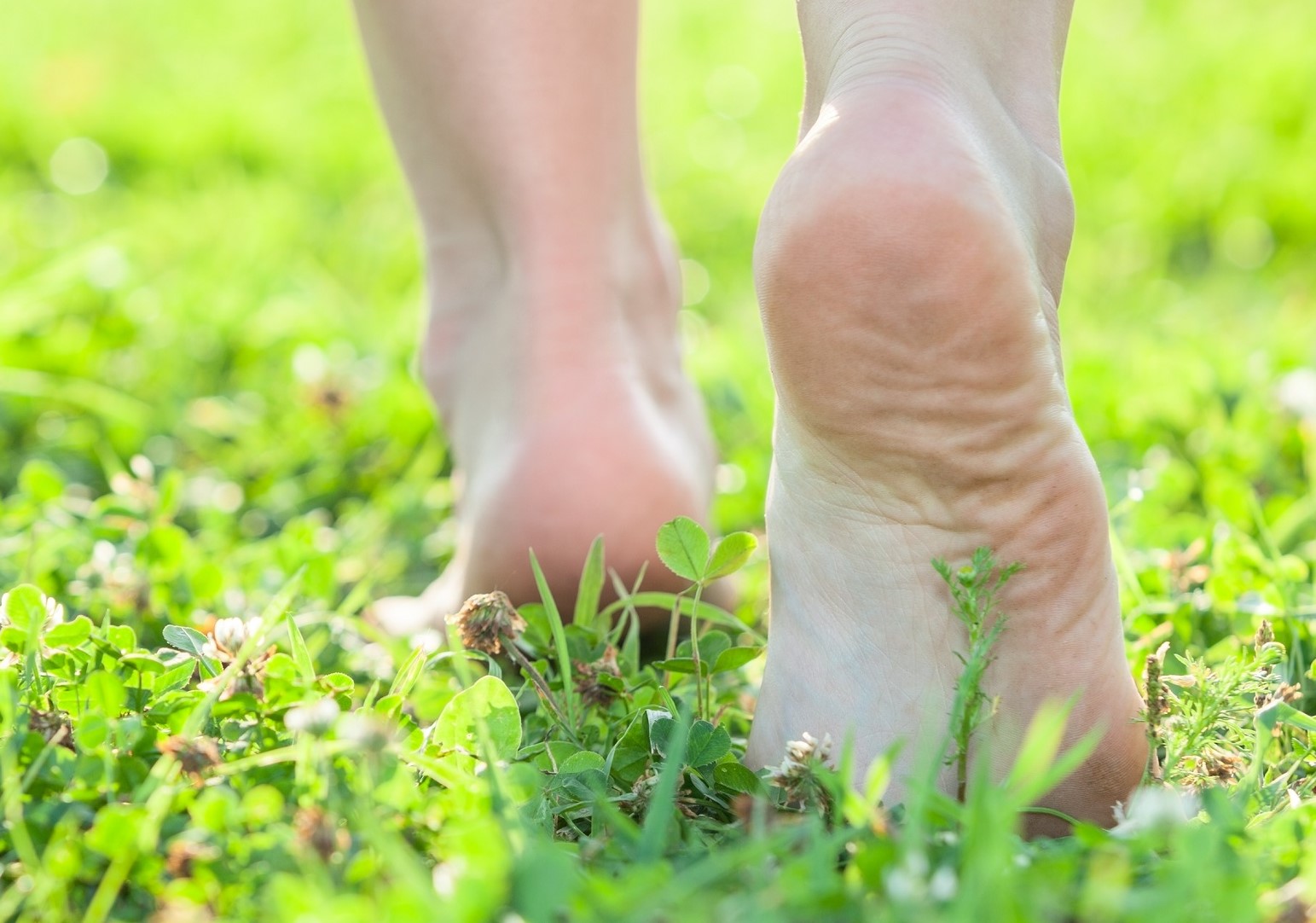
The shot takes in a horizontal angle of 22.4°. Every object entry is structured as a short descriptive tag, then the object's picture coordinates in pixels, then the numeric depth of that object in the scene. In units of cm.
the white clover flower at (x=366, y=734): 61
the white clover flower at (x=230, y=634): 68
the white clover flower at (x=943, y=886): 59
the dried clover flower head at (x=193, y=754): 63
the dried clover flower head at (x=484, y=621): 69
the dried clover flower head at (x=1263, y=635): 68
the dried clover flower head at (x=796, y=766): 65
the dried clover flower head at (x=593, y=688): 71
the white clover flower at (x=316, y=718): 62
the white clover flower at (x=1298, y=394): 87
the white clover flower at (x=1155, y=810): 61
